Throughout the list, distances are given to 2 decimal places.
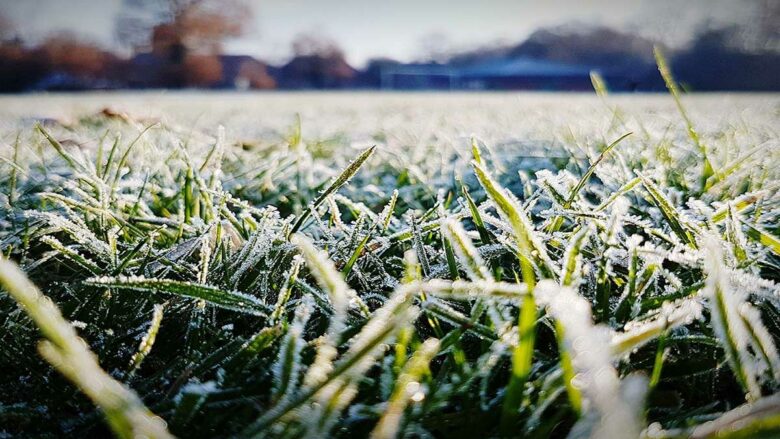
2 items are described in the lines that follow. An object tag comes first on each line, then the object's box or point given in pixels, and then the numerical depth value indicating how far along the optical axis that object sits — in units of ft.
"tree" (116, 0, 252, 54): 81.61
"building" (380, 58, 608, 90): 97.40
